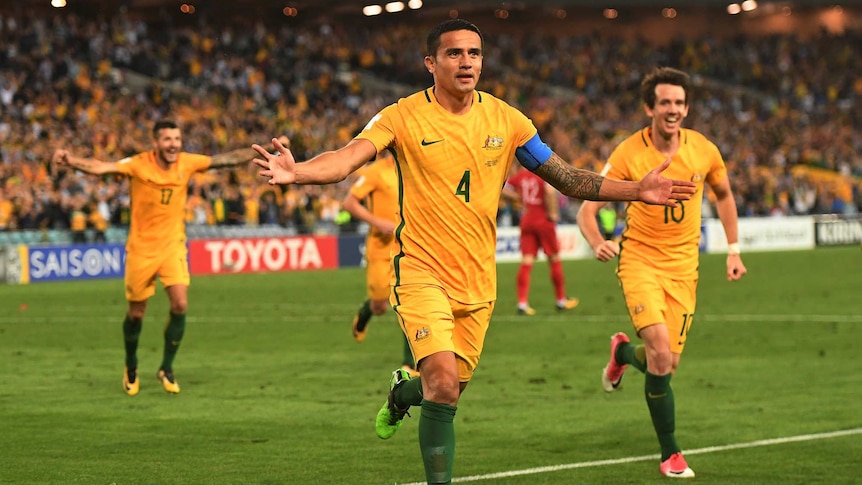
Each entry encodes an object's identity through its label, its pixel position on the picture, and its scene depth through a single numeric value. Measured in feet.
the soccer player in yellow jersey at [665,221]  58.65
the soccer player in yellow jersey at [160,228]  80.79
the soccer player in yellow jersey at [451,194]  43.27
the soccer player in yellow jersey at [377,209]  96.17
